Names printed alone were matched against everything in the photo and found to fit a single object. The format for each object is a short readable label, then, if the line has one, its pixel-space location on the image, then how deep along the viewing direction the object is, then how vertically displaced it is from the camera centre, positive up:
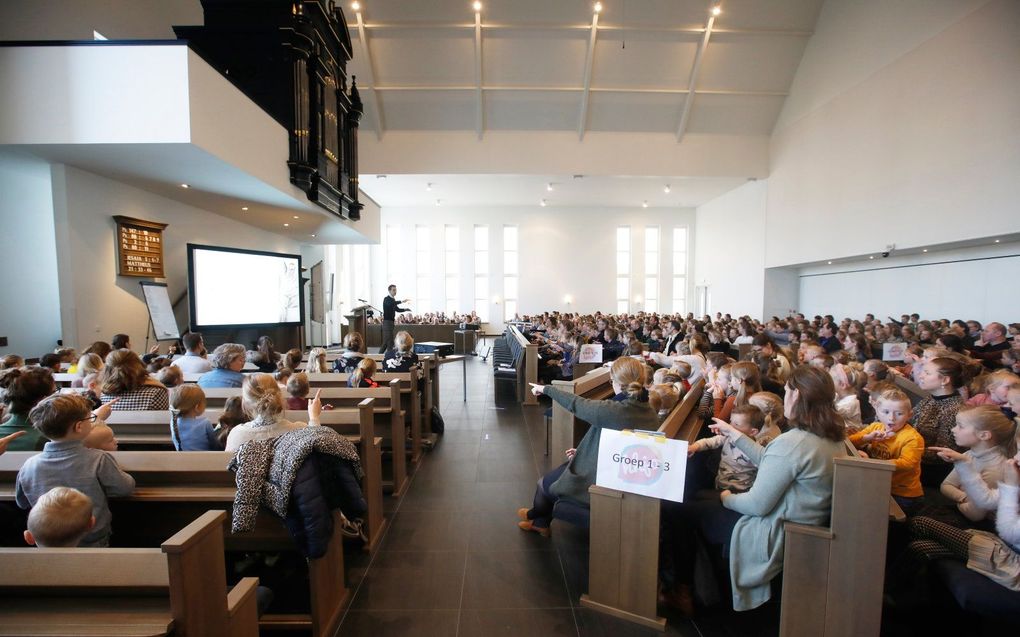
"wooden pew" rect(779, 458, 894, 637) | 1.82 -1.12
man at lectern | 10.67 -0.49
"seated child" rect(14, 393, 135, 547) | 1.76 -0.67
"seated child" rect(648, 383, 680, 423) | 2.98 -0.69
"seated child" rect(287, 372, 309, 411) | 3.24 -0.65
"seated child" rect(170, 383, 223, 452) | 2.61 -0.73
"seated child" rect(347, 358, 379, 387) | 4.18 -0.74
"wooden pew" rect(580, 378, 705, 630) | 2.24 -1.31
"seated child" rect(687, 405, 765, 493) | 2.43 -0.89
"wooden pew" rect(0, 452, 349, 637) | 2.05 -0.98
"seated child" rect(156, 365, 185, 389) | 3.48 -0.62
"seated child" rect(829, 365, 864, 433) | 2.96 -0.68
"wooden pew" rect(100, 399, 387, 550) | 2.87 -0.92
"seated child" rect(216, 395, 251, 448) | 2.81 -0.74
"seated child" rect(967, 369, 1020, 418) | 2.82 -0.60
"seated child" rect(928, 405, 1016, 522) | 2.02 -0.75
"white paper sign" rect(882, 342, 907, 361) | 5.90 -0.74
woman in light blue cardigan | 1.92 -0.83
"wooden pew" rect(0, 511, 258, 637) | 1.24 -0.84
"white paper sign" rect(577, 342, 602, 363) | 6.28 -0.80
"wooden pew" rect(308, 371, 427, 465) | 4.53 -0.91
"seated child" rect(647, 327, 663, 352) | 8.98 -0.94
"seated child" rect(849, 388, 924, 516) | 2.35 -0.79
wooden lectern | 12.74 -0.70
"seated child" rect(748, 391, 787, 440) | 2.56 -0.66
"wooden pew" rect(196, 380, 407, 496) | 3.76 -0.91
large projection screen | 7.86 +0.14
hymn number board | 6.43 +0.71
